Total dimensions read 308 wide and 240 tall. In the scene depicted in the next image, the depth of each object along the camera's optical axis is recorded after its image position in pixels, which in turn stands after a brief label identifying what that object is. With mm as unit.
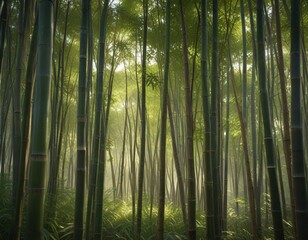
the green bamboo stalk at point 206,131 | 2611
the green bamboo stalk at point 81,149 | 2160
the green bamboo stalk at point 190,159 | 2443
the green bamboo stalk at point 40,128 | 1364
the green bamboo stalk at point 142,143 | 3296
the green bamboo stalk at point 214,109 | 2916
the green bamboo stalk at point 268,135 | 2479
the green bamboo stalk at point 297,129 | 2189
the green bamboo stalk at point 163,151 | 2638
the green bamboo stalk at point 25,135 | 2000
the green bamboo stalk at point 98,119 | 2818
